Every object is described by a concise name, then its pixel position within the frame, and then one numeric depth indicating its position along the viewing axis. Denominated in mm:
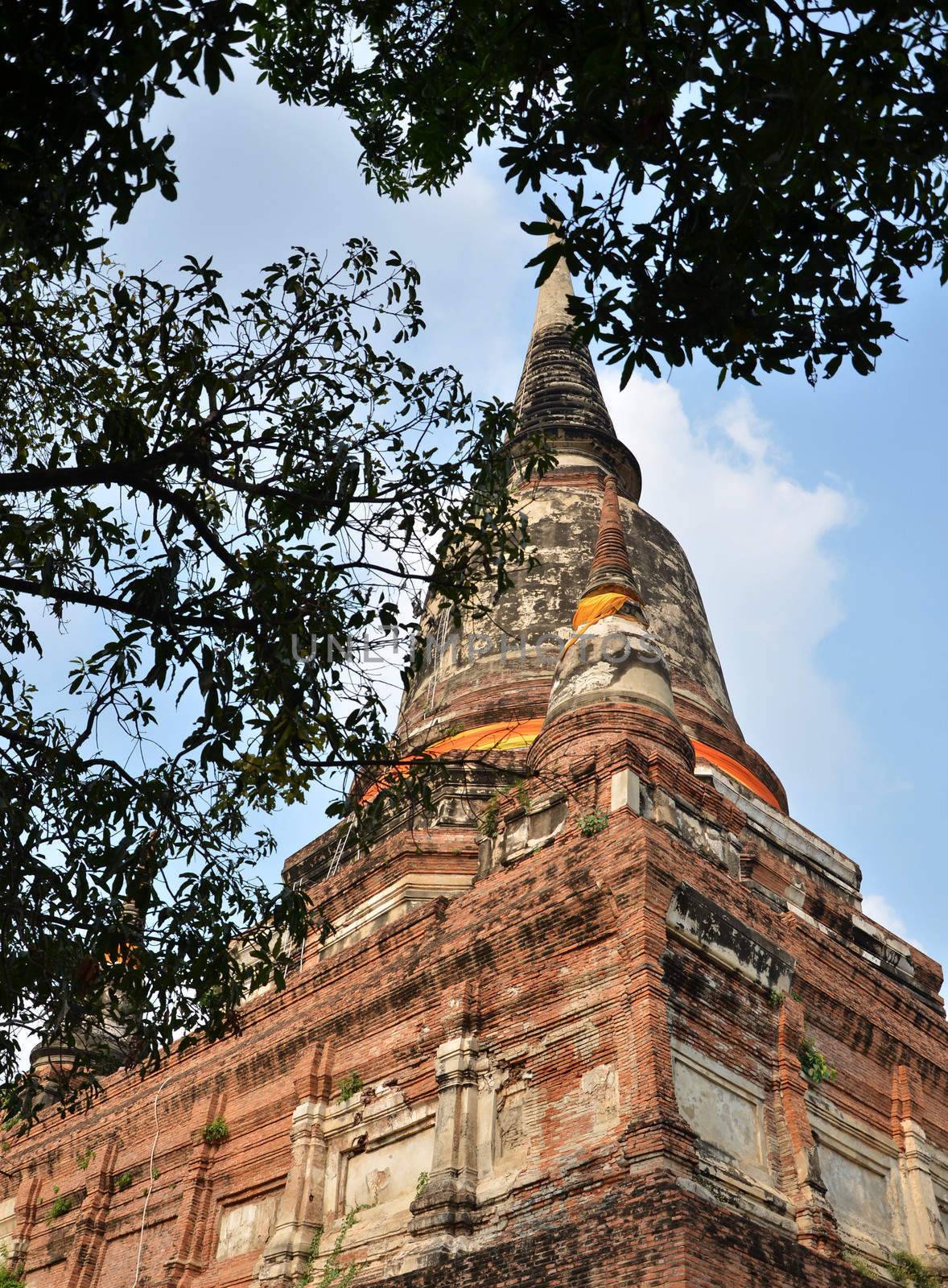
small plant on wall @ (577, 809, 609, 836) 10406
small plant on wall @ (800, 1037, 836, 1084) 10211
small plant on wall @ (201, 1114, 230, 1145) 12219
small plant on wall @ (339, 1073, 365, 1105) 10945
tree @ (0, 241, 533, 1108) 6852
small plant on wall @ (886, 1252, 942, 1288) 9992
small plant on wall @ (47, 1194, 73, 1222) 14047
